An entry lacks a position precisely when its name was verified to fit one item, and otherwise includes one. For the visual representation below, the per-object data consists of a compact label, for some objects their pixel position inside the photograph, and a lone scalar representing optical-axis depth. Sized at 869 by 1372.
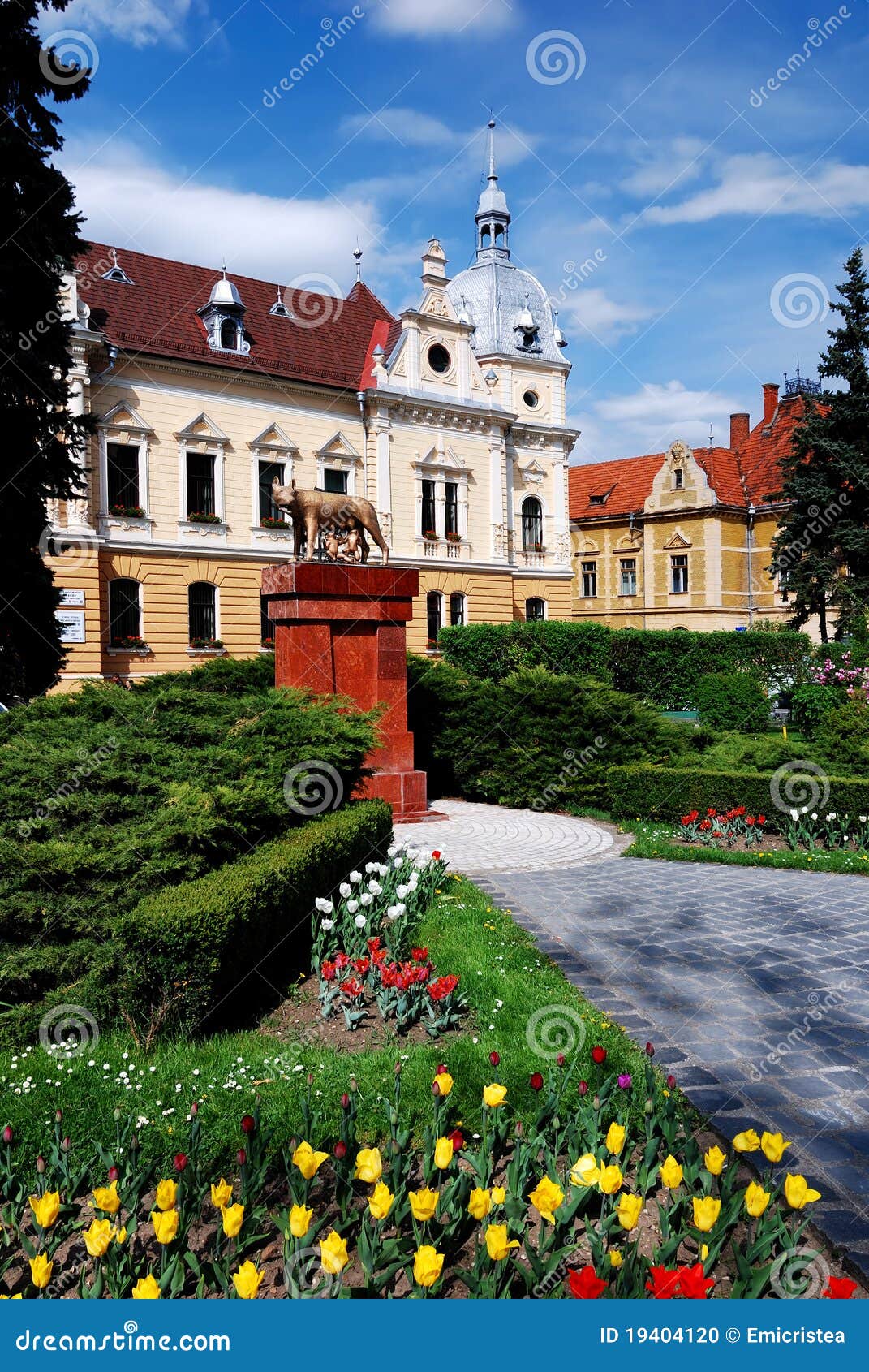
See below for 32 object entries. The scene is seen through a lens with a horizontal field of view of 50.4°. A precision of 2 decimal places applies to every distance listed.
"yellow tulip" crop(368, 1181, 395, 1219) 2.99
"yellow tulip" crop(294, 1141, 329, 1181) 3.24
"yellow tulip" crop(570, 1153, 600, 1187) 3.28
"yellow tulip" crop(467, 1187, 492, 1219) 3.02
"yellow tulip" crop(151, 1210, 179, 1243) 2.90
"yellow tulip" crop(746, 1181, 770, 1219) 3.05
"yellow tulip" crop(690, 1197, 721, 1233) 2.96
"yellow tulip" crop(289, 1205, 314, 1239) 2.84
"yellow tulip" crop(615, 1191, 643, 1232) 2.96
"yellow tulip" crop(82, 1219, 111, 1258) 2.91
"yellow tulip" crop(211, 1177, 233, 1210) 3.12
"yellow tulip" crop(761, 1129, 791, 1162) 3.27
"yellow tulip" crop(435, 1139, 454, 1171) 3.31
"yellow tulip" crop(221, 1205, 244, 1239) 2.97
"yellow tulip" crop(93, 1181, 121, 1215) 3.08
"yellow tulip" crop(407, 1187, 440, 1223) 3.01
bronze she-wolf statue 12.70
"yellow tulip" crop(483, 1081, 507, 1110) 3.66
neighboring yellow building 46.25
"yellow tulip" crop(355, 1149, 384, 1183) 3.17
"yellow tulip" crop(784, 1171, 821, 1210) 3.07
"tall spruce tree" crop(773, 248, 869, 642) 33.19
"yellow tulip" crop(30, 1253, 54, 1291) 2.77
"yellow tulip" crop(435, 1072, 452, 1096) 3.73
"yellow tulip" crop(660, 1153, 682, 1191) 3.18
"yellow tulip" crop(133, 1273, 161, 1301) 2.76
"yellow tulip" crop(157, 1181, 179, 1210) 2.99
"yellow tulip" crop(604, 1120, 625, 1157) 3.42
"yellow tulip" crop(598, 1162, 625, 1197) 3.16
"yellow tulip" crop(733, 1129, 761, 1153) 3.31
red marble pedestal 12.43
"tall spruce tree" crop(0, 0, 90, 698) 14.37
